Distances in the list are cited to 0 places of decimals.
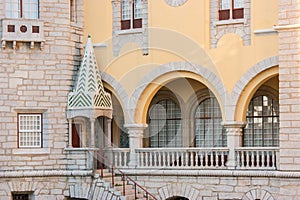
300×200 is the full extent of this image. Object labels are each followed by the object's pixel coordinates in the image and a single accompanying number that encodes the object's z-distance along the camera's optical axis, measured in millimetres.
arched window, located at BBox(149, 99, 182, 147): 28531
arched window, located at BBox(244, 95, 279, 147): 26984
